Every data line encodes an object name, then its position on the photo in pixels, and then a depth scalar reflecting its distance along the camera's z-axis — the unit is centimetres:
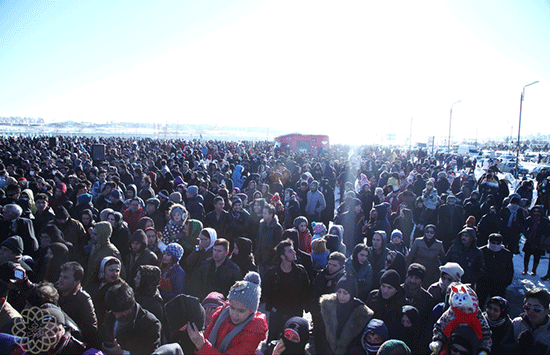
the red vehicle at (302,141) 3981
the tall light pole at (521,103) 2231
